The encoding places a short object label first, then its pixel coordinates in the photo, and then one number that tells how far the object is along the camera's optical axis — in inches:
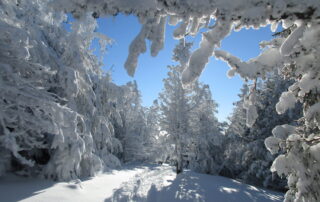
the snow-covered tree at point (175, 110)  735.8
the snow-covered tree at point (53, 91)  237.3
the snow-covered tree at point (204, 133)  762.8
